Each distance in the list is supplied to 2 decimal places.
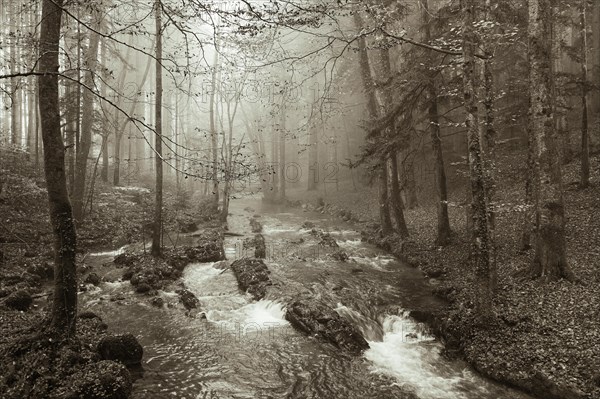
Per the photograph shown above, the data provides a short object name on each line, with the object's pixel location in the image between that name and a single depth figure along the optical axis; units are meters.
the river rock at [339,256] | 15.48
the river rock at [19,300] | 8.93
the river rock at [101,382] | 5.89
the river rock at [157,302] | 10.58
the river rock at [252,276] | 11.84
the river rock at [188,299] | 10.67
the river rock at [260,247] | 15.95
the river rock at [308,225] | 22.62
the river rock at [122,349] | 7.32
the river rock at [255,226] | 22.11
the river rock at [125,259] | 13.59
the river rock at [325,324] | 8.73
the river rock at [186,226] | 20.09
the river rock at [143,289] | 11.41
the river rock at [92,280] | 11.69
